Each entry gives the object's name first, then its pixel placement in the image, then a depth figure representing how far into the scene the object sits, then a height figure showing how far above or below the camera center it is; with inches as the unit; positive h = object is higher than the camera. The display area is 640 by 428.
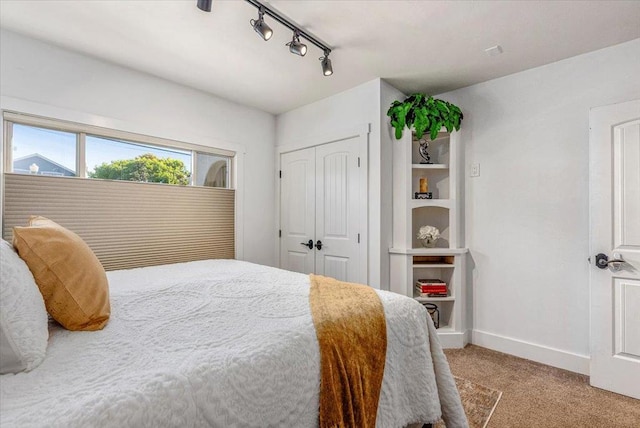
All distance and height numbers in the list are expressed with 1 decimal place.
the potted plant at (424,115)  109.4 +35.5
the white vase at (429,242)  118.4 -11.2
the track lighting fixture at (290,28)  71.7 +47.1
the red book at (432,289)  116.4 -28.4
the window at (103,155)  90.1 +20.3
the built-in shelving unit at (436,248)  114.3 -12.8
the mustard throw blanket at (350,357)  45.1 -23.0
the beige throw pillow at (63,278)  44.7 -9.7
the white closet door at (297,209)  140.1 +1.9
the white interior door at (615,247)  83.2 -9.1
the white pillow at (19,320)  33.0 -12.6
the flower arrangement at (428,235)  117.3 -8.1
